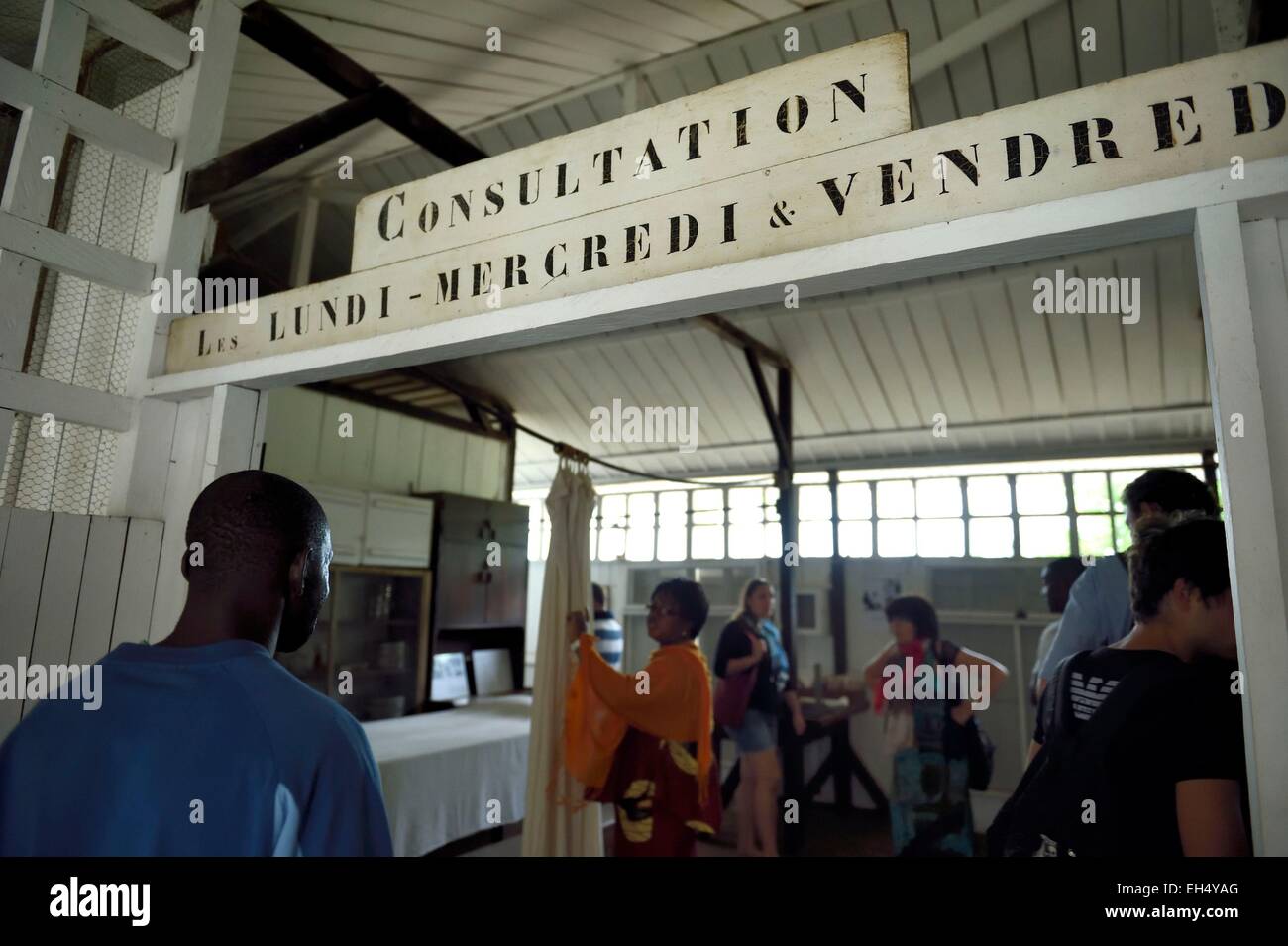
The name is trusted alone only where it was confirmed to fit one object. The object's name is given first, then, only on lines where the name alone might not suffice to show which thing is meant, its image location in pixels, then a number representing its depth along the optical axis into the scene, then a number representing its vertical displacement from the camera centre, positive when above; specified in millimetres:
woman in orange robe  3201 -584
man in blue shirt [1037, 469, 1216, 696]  2074 +110
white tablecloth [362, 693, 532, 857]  4031 -943
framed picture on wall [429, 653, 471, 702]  7000 -697
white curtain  3549 -377
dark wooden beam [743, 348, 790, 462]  6957 +1840
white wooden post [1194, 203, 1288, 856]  933 +199
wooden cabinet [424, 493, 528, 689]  7316 +282
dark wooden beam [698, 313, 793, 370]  6523 +2387
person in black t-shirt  1202 -144
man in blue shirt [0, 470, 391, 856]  1018 -225
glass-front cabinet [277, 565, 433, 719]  6438 -357
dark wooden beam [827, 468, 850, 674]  7684 -15
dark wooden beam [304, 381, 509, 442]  6863 +1843
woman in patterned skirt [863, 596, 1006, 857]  3691 -599
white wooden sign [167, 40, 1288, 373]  1050 +677
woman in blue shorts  4926 -805
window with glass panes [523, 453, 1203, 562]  7473 +1082
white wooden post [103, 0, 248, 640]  1967 +484
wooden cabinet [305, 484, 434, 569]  6508 +647
